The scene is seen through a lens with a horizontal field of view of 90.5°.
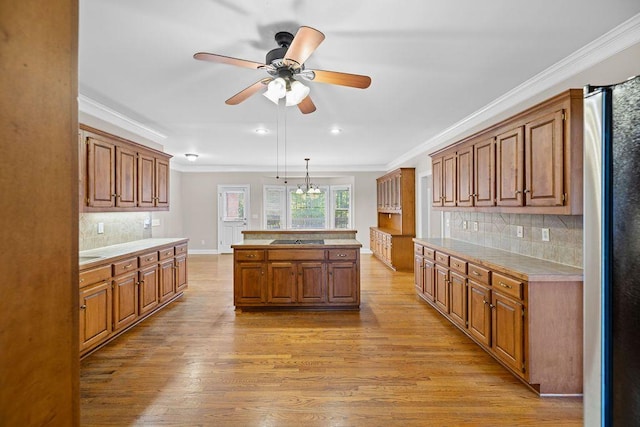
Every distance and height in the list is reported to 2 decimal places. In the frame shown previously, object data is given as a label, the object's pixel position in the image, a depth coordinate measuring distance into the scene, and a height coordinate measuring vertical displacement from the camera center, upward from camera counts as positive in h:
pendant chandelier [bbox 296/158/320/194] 7.92 +0.73
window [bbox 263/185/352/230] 9.06 +0.14
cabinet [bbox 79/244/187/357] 2.73 -0.82
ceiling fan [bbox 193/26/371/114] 1.97 +0.96
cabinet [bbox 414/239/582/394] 2.22 -0.85
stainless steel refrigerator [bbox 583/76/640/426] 0.95 -0.14
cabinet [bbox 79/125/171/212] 3.08 +0.45
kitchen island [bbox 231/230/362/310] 3.98 -0.79
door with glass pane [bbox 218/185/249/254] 8.86 +0.01
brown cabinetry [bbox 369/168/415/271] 6.45 -0.21
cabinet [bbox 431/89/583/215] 2.19 +0.43
